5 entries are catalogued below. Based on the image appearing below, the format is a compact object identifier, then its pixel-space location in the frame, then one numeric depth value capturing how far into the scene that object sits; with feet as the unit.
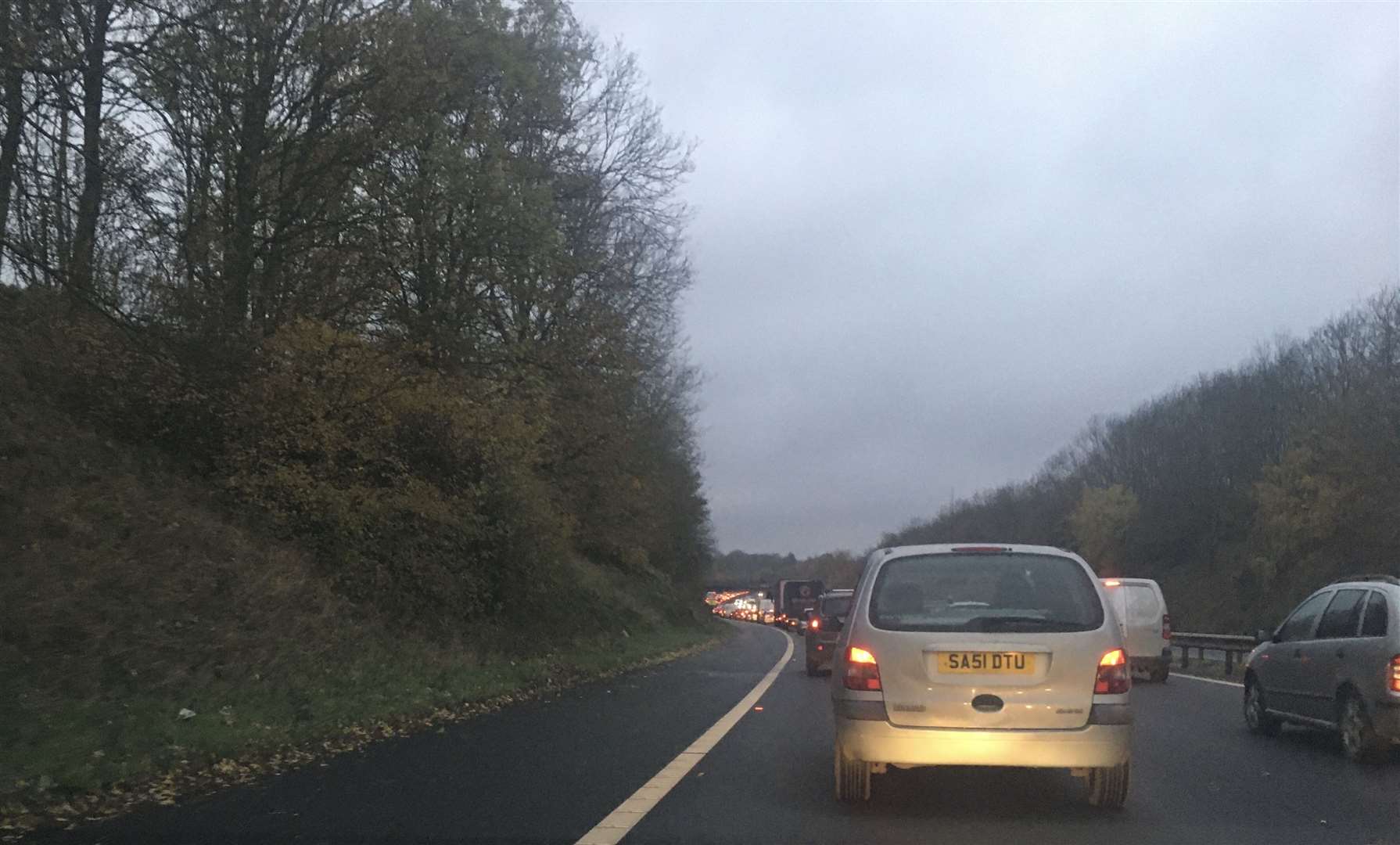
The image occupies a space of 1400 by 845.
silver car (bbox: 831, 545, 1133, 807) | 25.08
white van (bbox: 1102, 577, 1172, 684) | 67.00
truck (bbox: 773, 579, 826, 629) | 193.26
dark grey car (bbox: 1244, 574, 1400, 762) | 33.58
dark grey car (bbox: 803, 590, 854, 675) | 70.38
